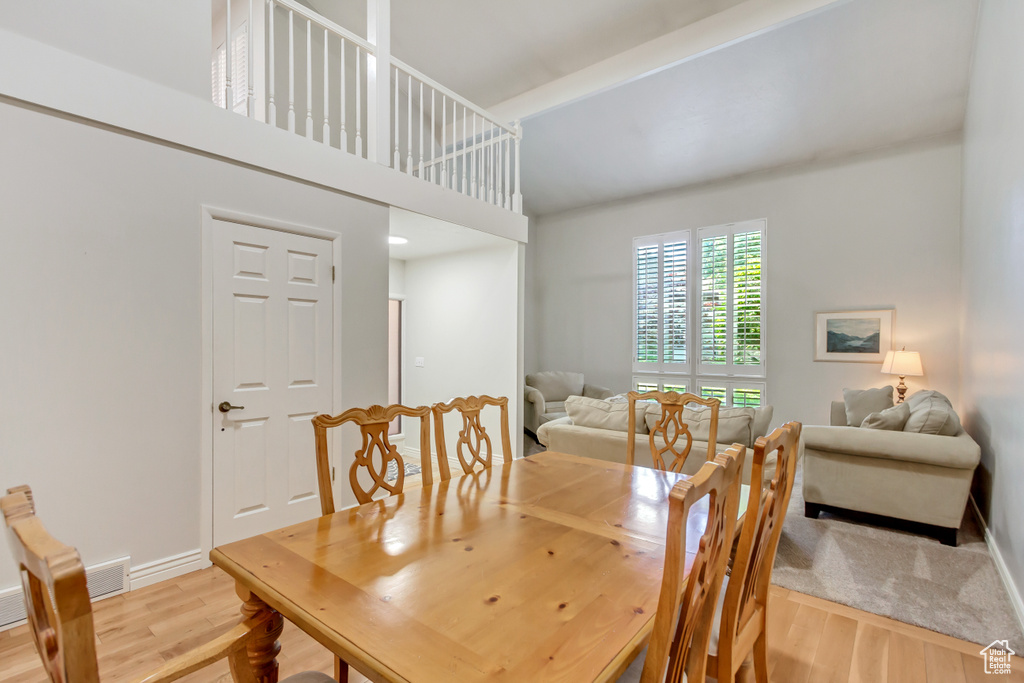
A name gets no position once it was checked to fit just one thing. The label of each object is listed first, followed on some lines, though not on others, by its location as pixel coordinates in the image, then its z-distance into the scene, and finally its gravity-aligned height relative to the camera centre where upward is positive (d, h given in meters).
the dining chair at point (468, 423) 2.01 -0.38
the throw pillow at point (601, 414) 3.31 -0.54
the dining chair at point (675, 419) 2.31 -0.40
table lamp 4.52 -0.24
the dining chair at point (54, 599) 0.58 -0.34
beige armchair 5.89 -0.69
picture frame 4.95 +0.05
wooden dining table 0.84 -0.56
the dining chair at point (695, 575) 0.79 -0.45
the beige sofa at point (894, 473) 2.81 -0.85
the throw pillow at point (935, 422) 2.95 -0.52
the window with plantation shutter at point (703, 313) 5.72 +0.36
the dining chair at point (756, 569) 1.11 -0.61
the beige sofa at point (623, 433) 2.92 -0.65
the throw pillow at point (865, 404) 4.46 -0.61
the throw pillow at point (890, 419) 3.08 -0.52
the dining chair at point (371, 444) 1.59 -0.39
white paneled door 2.66 -0.21
